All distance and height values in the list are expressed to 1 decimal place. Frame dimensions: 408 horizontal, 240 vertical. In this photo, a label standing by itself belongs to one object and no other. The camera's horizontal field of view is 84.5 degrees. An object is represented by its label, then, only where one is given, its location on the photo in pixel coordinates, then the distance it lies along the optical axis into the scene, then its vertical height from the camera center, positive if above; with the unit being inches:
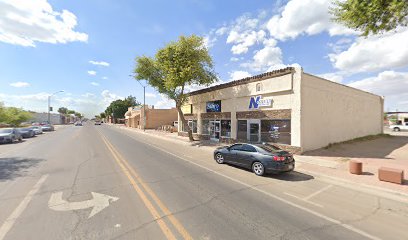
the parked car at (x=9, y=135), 852.9 -58.1
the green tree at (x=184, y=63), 812.6 +224.0
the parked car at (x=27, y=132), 1115.8 -58.1
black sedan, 371.6 -61.2
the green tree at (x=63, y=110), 7293.3 +376.5
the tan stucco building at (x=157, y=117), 2149.6 +50.7
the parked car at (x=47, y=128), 1701.3 -54.7
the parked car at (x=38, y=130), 1356.5 -57.4
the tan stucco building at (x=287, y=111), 589.0 +42.1
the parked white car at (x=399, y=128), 1572.6 -19.3
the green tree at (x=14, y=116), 1712.6 +40.4
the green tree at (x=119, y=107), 3886.8 +258.0
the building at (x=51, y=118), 3742.6 +60.7
